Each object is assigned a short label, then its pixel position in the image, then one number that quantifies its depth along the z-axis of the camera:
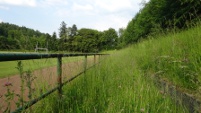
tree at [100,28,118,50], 66.96
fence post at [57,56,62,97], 2.12
